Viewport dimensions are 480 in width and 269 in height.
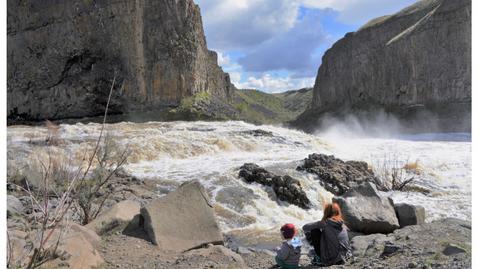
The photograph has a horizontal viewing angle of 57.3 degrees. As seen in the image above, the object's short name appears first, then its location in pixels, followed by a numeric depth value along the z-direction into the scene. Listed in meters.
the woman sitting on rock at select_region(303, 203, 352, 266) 6.28
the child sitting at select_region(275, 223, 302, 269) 6.12
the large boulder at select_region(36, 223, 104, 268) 4.99
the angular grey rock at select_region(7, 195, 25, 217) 8.12
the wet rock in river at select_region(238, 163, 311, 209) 11.97
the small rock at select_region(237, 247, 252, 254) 7.86
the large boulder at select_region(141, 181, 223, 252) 7.13
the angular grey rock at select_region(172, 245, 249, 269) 6.32
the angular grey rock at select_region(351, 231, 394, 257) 6.69
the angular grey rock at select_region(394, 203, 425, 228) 8.85
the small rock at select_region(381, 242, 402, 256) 6.20
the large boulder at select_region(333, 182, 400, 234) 8.29
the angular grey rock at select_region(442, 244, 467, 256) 5.66
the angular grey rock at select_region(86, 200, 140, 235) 7.21
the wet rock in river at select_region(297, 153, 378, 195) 13.84
